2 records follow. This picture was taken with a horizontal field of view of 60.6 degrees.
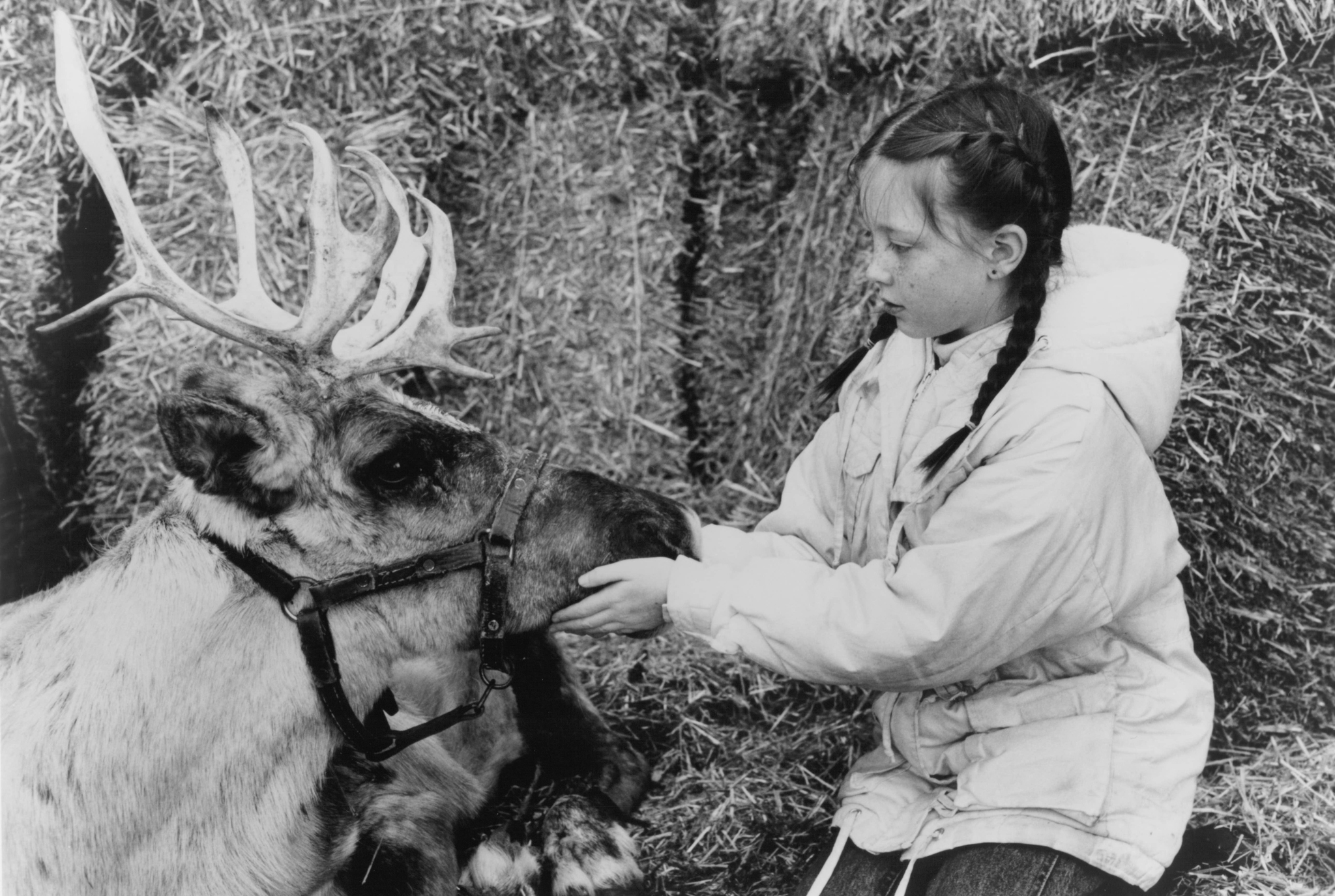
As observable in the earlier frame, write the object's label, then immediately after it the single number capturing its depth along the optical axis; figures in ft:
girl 8.11
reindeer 8.21
